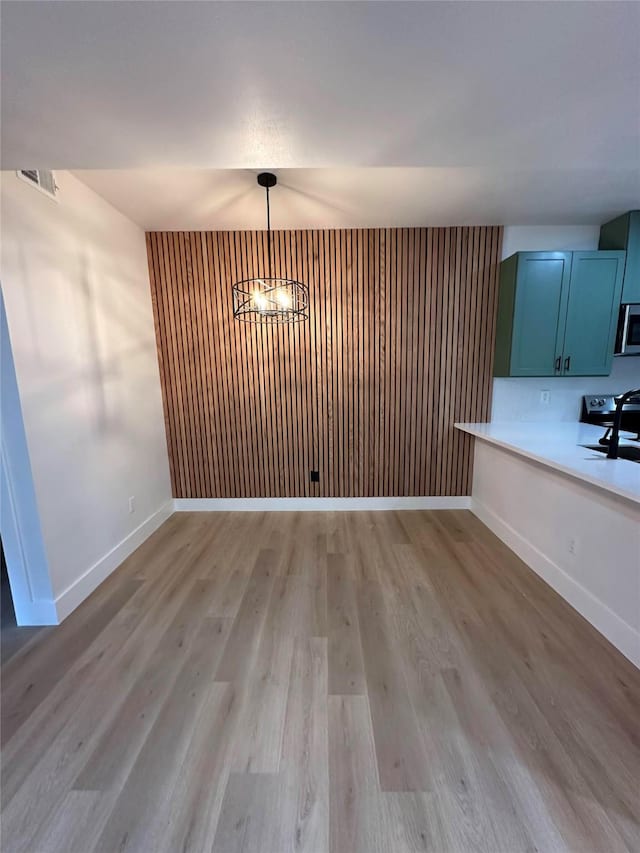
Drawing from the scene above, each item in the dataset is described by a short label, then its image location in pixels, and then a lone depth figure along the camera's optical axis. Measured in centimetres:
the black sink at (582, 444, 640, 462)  220
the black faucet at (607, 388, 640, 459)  187
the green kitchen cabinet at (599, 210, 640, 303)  264
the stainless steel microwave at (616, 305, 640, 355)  274
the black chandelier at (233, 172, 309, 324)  210
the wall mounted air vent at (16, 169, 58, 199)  174
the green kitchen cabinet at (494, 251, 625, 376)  273
